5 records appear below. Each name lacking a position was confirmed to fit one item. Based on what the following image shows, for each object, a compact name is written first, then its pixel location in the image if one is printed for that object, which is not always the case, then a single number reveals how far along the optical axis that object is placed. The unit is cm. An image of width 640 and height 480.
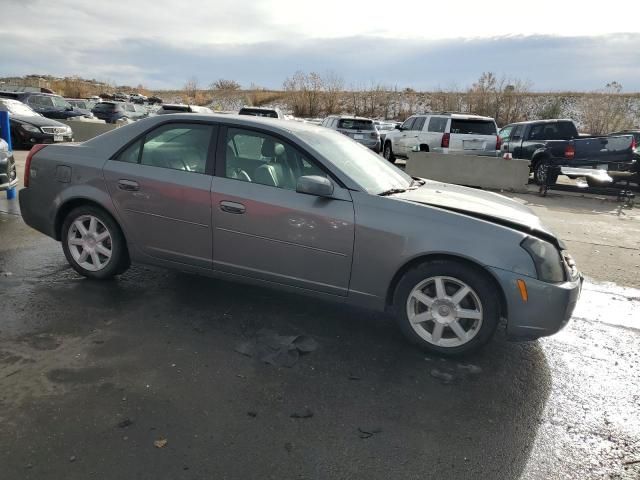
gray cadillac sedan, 339
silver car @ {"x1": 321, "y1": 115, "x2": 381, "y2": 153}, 1721
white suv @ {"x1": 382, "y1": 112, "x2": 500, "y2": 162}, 1442
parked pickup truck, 1275
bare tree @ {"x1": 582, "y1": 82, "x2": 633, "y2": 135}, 3522
